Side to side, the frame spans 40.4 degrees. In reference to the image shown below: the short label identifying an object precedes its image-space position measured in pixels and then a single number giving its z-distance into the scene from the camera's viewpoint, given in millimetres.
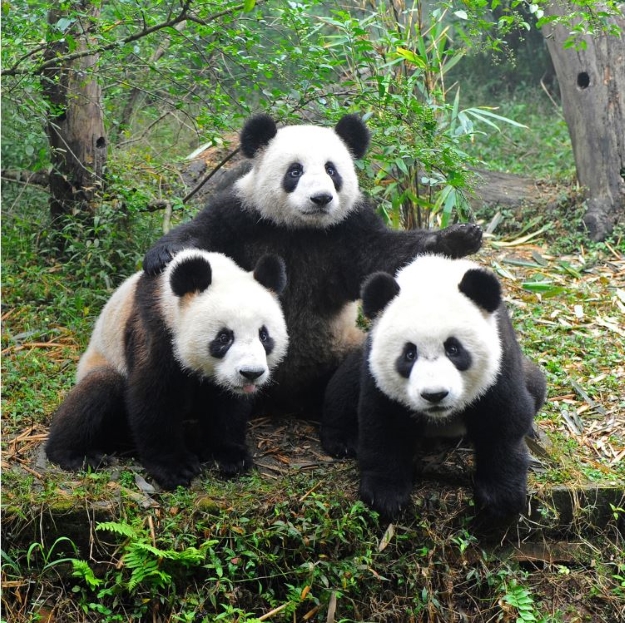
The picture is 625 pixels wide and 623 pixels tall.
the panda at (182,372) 4109
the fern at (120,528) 3883
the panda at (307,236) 4859
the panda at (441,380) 3752
